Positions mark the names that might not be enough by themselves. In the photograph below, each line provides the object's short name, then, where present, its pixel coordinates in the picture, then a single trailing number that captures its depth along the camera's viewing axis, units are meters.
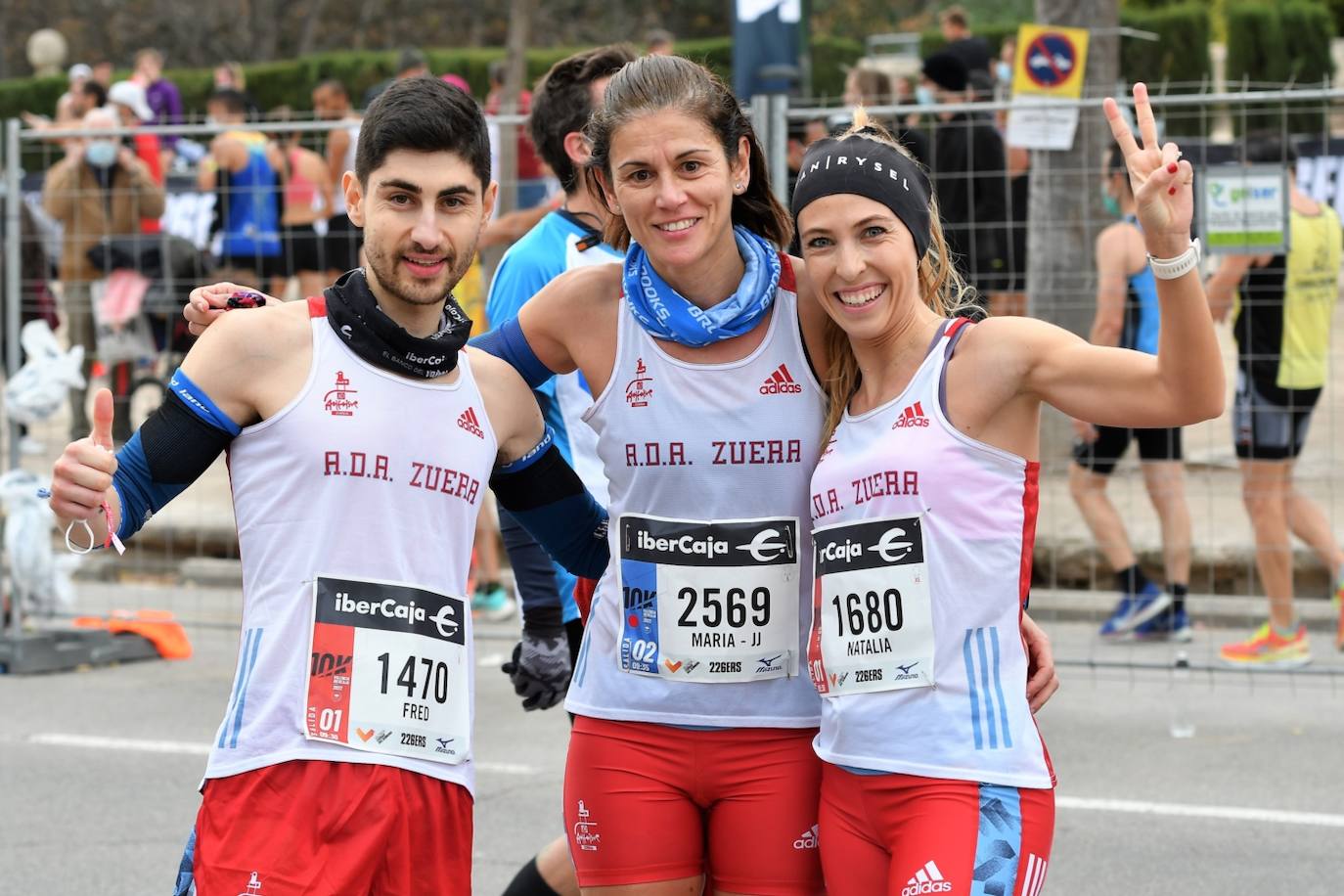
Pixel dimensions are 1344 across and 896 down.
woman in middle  3.33
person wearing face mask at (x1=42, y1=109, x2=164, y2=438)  9.87
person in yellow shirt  7.82
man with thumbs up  2.92
